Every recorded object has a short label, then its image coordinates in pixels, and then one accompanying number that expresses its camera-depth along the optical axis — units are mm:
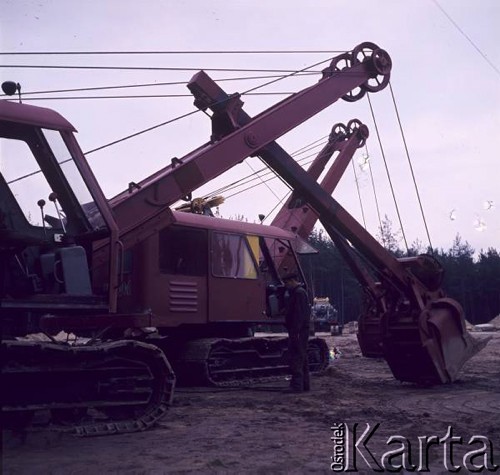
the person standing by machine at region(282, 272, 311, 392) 10461
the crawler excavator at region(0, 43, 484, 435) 6453
